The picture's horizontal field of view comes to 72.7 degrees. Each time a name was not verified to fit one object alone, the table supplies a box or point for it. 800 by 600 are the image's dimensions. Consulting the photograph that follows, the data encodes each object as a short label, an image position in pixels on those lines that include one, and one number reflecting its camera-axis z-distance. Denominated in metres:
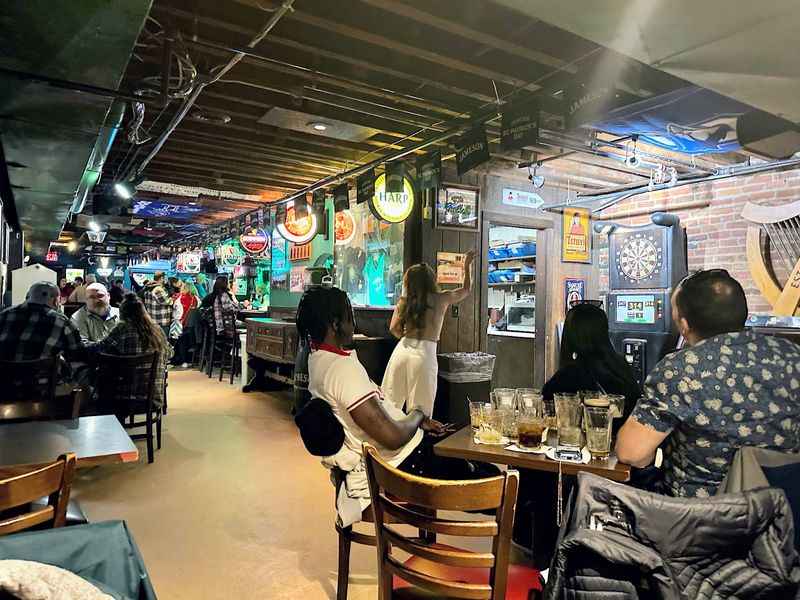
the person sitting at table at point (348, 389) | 2.29
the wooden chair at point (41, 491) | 1.51
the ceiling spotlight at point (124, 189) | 6.52
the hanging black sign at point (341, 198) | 7.03
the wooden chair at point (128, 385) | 4.68
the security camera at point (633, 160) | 4.94
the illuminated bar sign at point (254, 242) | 10.37
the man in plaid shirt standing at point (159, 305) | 9.38
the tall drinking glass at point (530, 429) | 2.24
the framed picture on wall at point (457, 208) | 6.23
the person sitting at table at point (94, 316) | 6.07
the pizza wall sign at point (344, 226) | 7.77
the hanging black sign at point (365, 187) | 6.20
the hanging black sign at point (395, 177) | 5.85
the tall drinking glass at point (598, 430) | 2.12
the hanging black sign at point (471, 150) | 4.53
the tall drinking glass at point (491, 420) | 2.42
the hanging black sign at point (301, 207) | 7.87
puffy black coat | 1.25
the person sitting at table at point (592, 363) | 2.76
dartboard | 6.11
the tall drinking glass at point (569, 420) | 2.22
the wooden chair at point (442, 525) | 1.50
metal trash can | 5.54
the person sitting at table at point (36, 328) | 4.47
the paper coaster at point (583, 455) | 2.10
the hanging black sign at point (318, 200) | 7.71
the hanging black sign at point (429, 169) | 5.51
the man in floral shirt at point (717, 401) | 1.86
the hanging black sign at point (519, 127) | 3.97
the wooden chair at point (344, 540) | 2.35
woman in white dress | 4.48
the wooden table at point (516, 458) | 2.01
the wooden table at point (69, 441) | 2.19
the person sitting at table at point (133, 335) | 5.05
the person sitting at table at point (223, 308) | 9.00
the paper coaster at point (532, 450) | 2.20
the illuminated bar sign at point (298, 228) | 7.86
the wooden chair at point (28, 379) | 4.07
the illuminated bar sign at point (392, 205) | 6.00
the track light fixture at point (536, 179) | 6.01
